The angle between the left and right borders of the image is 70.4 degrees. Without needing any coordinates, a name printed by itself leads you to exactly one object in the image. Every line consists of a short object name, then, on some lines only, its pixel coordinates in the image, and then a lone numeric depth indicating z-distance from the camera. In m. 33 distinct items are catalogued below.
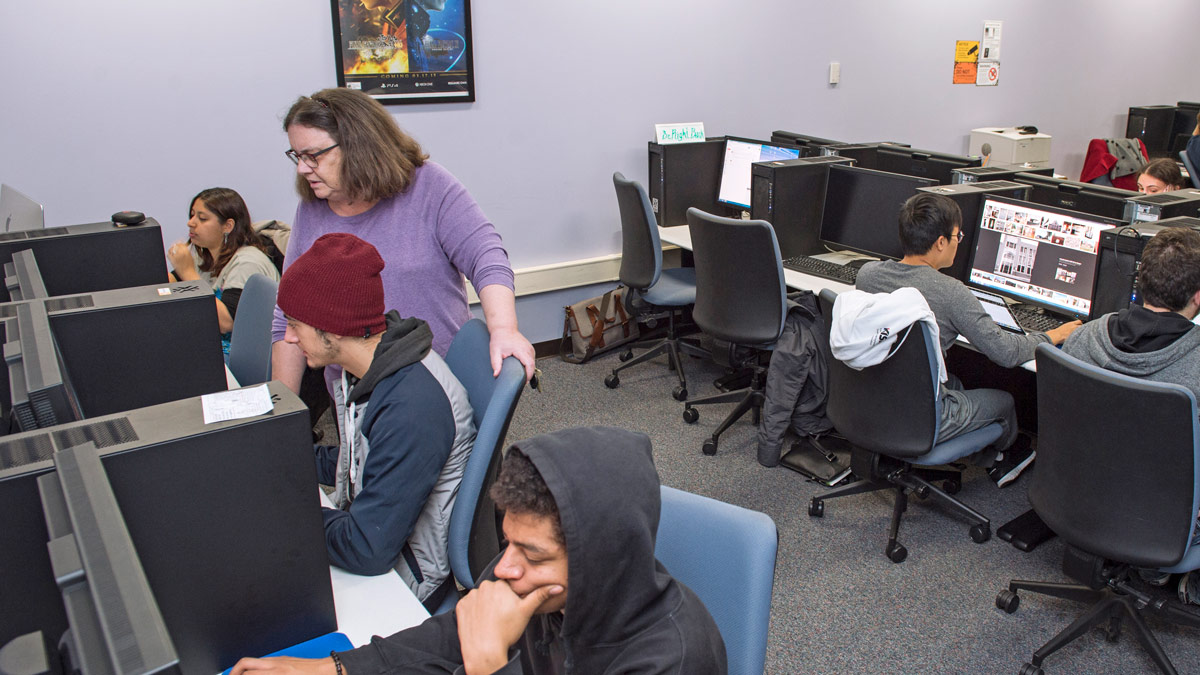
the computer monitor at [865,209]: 3.29
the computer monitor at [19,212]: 2.10
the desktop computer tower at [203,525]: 0.92
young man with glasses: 2.38
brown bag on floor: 4.17
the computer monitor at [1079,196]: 2.70
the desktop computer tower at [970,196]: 2.90
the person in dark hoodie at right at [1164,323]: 1.97
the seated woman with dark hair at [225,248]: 2.76
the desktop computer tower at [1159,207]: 2.49
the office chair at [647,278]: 3.65
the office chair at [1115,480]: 1.70
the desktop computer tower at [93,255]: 1.77
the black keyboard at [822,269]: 3.25
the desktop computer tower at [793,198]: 3.45
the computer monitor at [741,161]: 3.91
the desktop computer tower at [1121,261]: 2.29
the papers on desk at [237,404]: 1.02
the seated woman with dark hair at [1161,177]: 3.75
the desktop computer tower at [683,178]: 4.10
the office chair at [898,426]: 2.30
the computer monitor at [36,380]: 1.09
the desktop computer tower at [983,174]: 3.13
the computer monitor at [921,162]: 3.32
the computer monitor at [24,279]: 1.54
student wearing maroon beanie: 1.34
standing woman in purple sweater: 1.79
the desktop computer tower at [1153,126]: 5.57
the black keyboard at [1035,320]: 2.63
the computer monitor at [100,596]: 0.57
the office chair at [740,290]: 2.97
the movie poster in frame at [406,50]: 3.47
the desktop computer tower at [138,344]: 1.42
